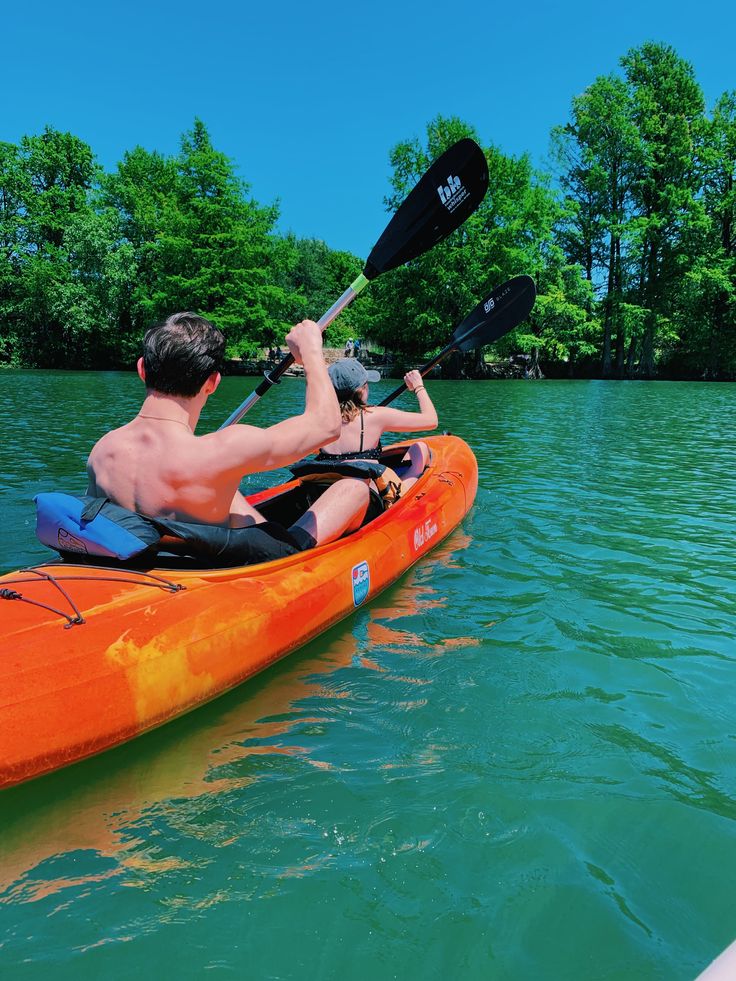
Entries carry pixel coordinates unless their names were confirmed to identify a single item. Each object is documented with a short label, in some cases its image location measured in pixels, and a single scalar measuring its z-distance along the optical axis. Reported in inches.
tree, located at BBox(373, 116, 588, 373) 1380.4
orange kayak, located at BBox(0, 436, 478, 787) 90.6
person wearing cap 174.6
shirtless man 107.3
